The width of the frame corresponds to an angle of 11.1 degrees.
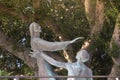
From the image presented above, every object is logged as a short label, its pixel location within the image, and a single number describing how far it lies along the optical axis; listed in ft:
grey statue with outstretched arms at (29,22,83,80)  28.09
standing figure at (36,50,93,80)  26.83
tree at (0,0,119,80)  32.63
